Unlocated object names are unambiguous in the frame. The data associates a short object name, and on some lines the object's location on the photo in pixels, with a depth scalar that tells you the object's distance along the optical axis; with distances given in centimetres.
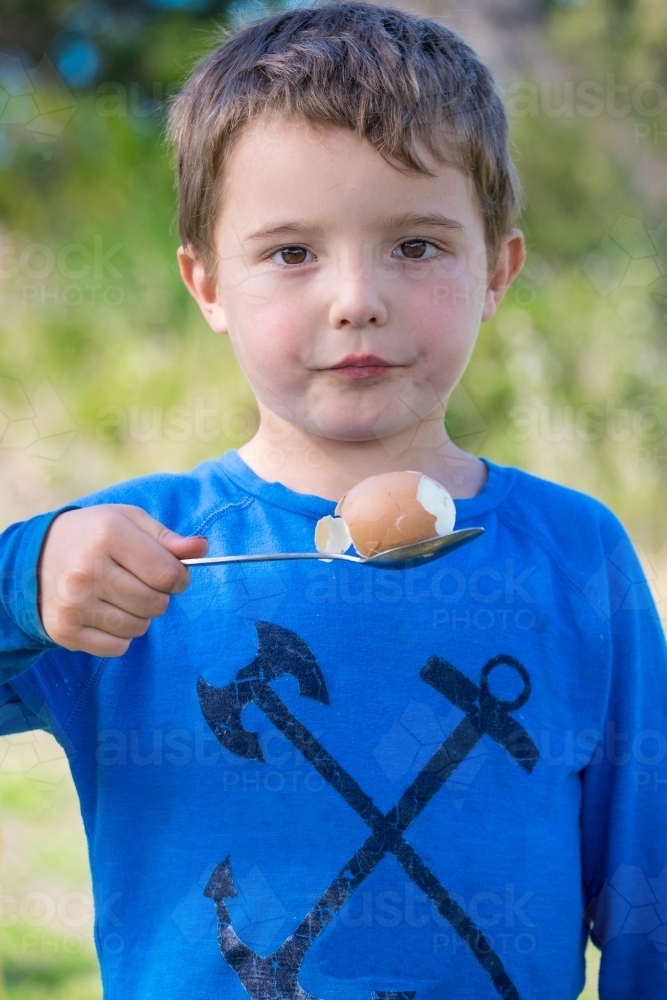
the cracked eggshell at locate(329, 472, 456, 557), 98
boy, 99
